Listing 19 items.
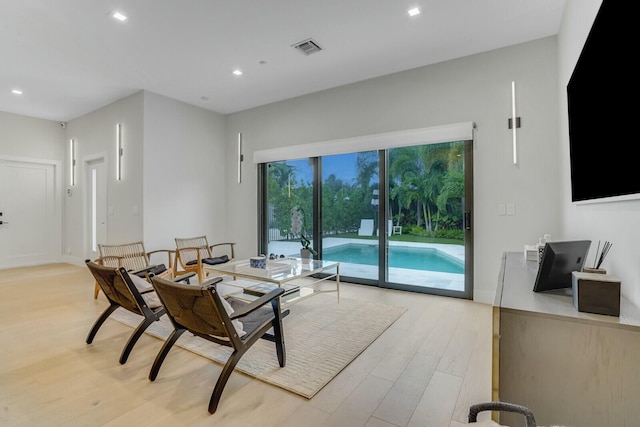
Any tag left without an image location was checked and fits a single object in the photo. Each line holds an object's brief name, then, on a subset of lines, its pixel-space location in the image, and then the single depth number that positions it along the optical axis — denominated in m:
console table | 1.06
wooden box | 1.14
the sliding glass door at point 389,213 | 4.05
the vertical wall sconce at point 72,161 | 6.51
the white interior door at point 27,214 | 6.10
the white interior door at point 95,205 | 5.83
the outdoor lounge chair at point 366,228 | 4.70
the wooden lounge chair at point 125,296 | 2.45
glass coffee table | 3.21
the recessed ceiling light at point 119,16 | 2.99
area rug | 2.23
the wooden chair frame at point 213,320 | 1.88
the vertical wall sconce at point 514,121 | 3.58
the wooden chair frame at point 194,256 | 4.59
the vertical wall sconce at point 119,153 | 5.31
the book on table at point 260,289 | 3.40
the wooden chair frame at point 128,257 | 4.16
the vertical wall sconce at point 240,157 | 6.09
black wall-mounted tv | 1.13
